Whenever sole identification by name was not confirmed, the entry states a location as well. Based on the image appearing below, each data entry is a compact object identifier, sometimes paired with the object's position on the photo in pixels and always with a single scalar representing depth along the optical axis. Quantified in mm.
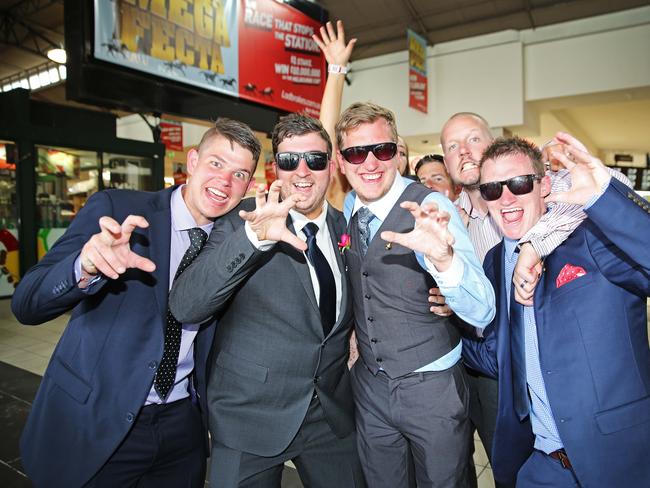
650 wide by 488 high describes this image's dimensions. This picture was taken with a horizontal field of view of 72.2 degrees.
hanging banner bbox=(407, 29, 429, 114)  9922
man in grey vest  1775
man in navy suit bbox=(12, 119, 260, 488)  1610
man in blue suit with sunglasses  1400
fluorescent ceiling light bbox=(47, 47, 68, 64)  9219
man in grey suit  1616
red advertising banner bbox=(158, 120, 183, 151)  13227
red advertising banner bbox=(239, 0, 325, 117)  5867
